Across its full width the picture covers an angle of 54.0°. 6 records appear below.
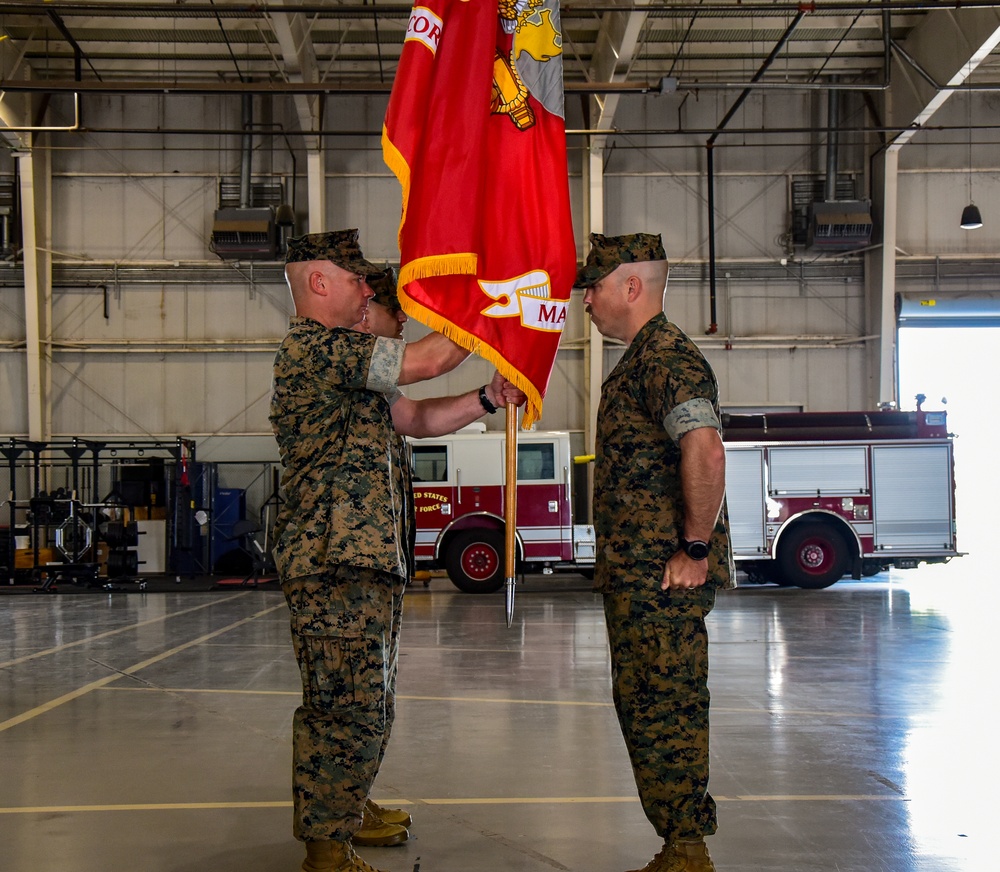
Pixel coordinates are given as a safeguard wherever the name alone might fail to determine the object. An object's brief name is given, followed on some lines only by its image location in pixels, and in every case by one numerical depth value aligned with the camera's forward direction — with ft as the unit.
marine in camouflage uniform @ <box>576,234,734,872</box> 10.04
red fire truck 46.39
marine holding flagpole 10.06
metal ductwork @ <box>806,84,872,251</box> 58.49
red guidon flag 11.81
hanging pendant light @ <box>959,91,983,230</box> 53.78
